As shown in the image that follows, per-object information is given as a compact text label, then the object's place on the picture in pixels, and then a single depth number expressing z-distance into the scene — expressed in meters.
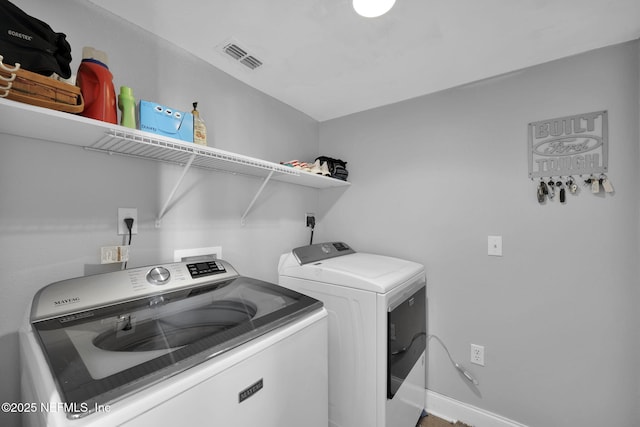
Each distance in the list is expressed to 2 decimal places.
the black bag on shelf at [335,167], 2.37
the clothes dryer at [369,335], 1.46
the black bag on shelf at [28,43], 0.82
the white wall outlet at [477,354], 1.86
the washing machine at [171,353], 0.61
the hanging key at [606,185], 1.51
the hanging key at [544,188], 1.67
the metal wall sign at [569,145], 1.55
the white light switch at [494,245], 1.82
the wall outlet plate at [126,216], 1.30
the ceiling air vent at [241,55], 1.55
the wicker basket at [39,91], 0.78
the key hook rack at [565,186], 1.53
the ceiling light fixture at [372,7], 1.16
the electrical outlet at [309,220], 2.53
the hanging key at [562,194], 1.62
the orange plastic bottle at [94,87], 1.03
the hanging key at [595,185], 1.53
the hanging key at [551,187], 1.66
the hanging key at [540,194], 1.67
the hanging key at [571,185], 1.59
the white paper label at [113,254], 1.23
